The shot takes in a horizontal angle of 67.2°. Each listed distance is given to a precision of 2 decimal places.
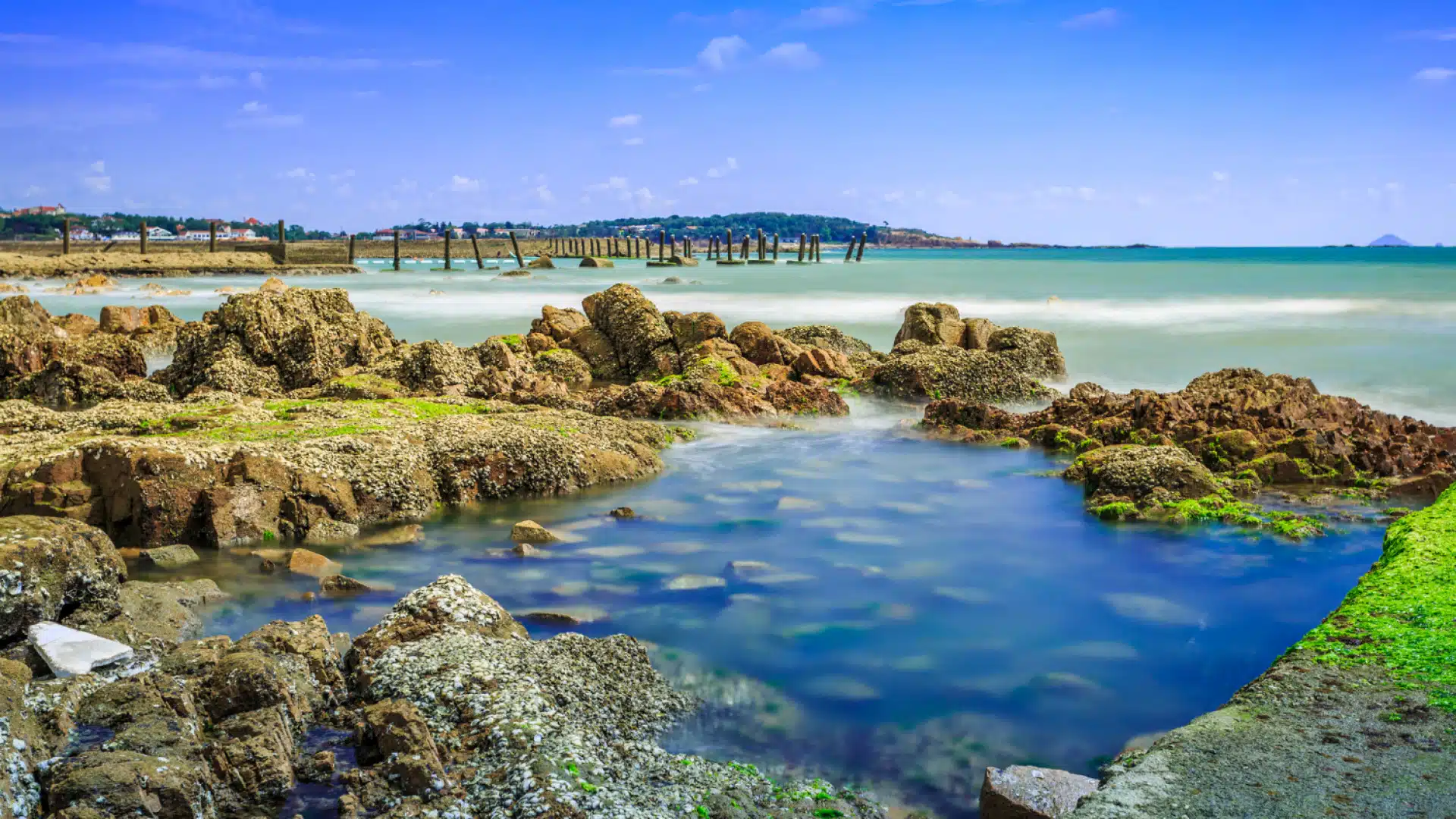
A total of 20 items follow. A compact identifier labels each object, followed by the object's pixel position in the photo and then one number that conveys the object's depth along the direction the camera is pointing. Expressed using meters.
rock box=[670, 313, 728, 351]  15.91
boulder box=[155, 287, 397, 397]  13.72
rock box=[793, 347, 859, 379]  16.08
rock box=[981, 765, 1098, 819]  4.20
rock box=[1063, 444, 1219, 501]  9.50
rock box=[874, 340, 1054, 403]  15.07
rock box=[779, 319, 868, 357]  18.62
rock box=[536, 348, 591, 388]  15.76
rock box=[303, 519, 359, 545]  8.05
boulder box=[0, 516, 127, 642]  5.03
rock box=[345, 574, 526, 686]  5.48
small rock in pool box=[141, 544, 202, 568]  7.35
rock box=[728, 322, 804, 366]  16.20
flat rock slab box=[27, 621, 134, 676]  4.76
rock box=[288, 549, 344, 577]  7.31
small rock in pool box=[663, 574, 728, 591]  7.37
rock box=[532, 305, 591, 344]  17.66
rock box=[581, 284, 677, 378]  16.02
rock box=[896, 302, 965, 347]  17.22
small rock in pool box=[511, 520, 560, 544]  8.19
